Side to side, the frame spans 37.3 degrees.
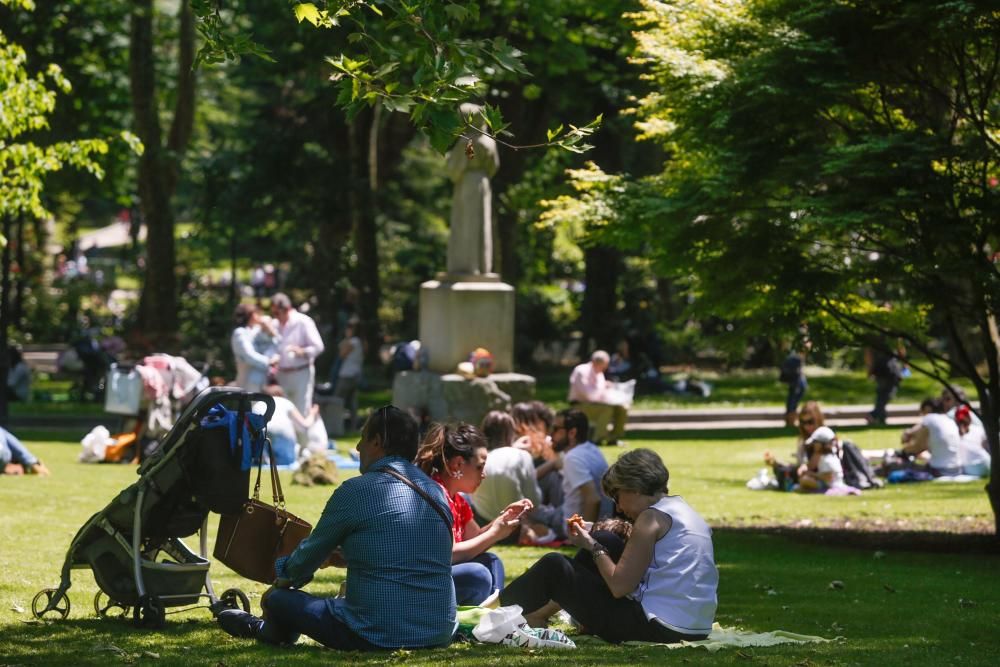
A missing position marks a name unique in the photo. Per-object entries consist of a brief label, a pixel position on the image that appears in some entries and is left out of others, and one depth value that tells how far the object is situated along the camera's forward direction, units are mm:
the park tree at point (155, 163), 28812
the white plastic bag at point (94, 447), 18656
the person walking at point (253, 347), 19641
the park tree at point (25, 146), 17094
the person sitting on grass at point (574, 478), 12219
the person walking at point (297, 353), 19719
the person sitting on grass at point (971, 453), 19500
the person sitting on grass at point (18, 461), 16688
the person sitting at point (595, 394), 22953
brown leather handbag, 8086
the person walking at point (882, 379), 25844
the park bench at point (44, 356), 35953
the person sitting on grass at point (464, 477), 8078
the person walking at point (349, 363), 23141
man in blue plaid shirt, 7141
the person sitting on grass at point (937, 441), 19047
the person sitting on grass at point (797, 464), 17828
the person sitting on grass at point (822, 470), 17953
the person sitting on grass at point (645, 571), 7707
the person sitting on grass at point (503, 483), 11734
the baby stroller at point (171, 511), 8055
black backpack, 18391
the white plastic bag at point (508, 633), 7828
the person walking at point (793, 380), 25766
